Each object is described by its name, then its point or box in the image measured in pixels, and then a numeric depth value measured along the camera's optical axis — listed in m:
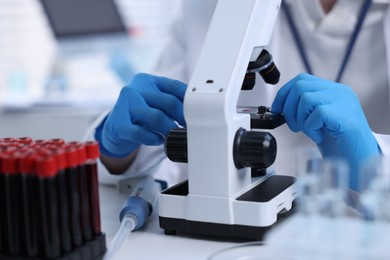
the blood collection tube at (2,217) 0.73
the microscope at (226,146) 0.82
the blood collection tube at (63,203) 0.70
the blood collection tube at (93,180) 0.74
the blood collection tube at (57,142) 0.78
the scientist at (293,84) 0.99
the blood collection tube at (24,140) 0.82
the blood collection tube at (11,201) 0.71
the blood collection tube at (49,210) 0.69
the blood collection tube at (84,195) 0.73
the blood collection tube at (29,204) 0.70
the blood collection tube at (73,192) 0.71
